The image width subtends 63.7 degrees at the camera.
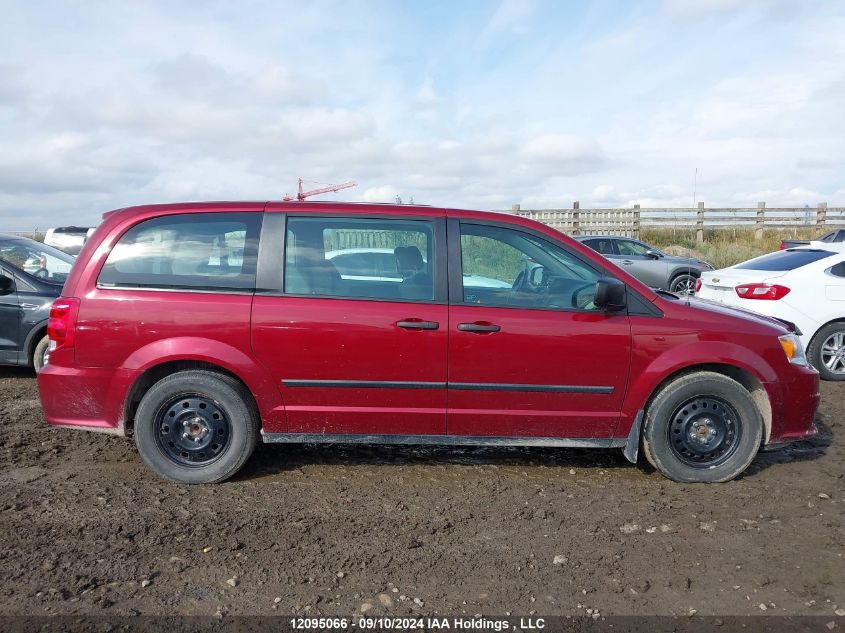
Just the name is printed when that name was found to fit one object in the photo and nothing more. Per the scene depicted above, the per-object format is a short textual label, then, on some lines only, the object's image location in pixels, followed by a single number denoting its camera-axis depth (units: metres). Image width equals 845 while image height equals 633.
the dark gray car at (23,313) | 6.82
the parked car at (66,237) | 14.17
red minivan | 4.21
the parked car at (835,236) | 19.12
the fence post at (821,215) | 26.06
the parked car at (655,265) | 14.82
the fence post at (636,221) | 25.47
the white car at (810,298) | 7.36
